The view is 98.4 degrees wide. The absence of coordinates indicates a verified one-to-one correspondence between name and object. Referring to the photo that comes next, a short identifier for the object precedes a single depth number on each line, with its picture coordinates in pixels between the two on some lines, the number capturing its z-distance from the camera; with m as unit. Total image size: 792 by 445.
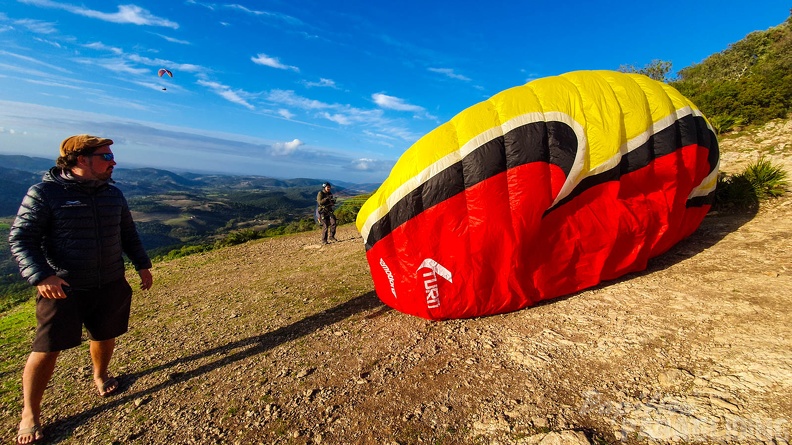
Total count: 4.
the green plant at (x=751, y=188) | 7.54
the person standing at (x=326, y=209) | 11.84
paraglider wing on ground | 4.53
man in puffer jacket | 3.09
